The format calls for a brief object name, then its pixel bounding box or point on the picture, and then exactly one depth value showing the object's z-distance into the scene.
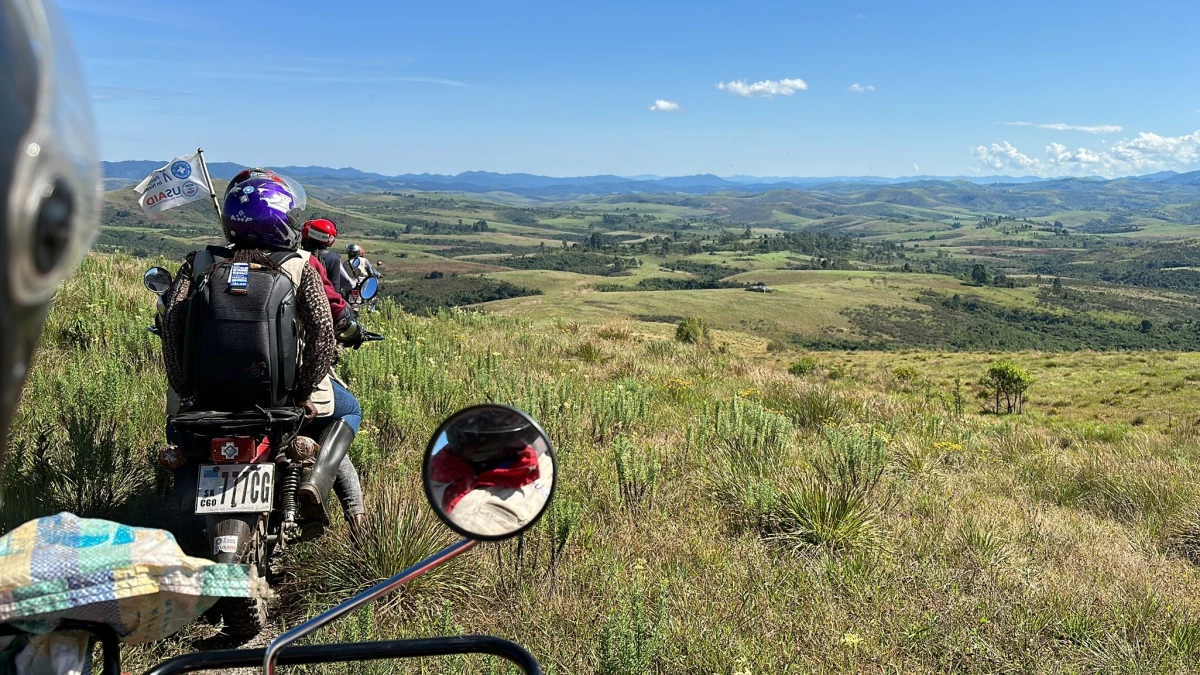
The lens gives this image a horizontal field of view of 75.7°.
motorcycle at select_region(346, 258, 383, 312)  5.12
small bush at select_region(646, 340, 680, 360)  13.61
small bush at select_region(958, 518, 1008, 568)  4.16
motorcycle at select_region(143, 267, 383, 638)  3.03
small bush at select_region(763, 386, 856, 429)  8.23
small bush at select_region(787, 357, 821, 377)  21.96
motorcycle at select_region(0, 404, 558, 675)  1.52
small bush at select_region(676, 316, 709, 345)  26.04
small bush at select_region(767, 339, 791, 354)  34.95
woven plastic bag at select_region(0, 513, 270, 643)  1.28
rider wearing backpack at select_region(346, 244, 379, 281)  5.58
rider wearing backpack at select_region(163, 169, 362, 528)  3.10
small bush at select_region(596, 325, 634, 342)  16.60
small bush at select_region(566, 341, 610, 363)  11.52
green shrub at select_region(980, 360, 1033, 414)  20.41
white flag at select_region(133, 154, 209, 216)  5.01
